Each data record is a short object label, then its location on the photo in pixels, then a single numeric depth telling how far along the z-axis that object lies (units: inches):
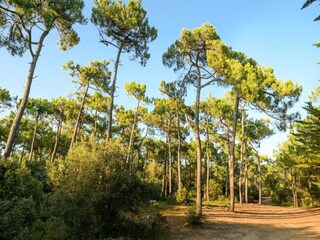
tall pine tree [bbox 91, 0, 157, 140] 611.8
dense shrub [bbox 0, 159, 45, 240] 269.3
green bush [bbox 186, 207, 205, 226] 506.0
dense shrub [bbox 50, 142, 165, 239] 313.6
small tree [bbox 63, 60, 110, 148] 957.2
